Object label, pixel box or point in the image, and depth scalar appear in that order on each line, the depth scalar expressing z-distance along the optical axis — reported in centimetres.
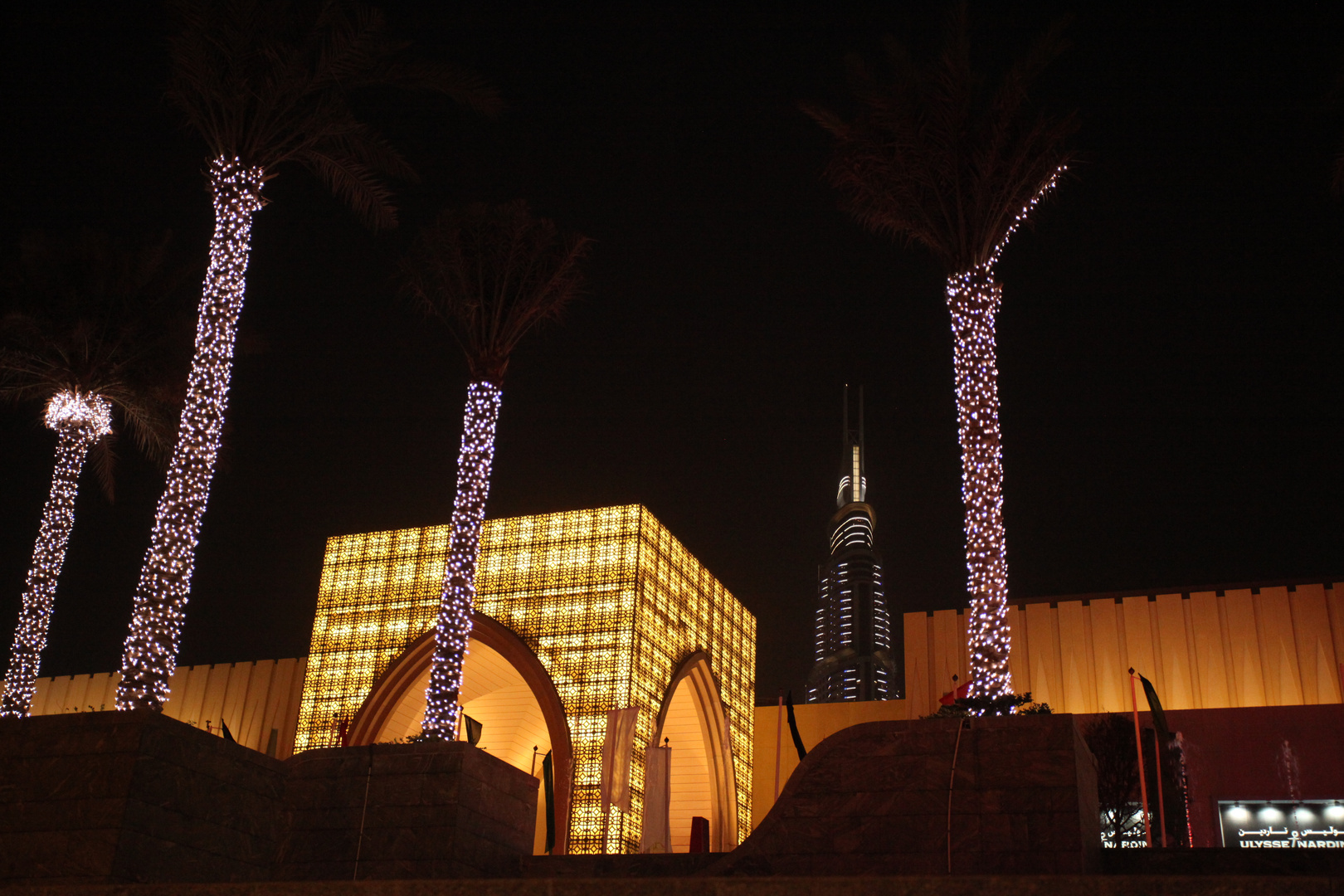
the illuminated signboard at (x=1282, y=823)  2720
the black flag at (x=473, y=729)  1488
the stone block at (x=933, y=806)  1005
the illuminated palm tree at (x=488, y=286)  2033
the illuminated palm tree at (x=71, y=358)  2262
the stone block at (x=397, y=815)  1095
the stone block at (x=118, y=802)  961
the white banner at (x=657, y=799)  1630
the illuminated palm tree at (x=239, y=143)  1612
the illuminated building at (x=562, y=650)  2805
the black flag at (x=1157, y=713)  1660
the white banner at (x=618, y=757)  1616
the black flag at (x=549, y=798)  1719
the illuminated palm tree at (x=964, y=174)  1625
